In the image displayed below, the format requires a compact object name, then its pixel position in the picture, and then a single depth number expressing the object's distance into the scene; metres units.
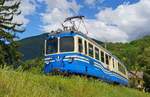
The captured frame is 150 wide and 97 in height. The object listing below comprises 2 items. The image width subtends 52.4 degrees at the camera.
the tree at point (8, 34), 16.04
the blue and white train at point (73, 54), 7.11
